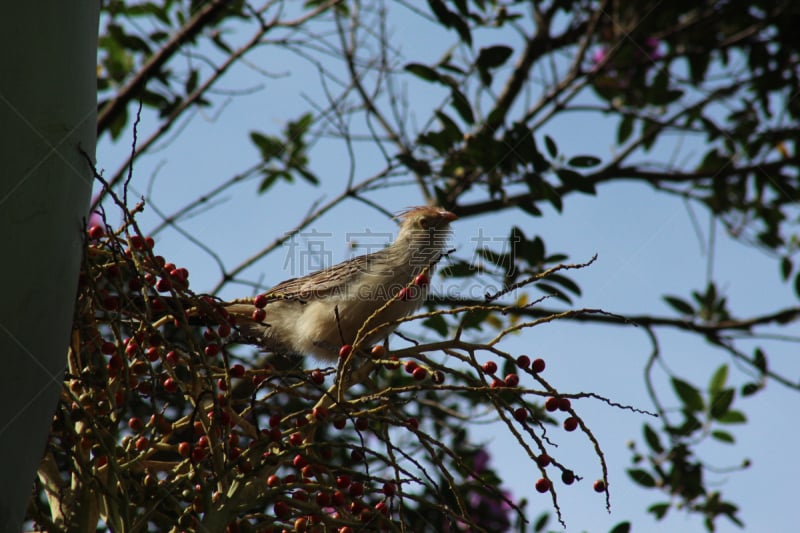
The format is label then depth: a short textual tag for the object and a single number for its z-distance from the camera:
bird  7.63
